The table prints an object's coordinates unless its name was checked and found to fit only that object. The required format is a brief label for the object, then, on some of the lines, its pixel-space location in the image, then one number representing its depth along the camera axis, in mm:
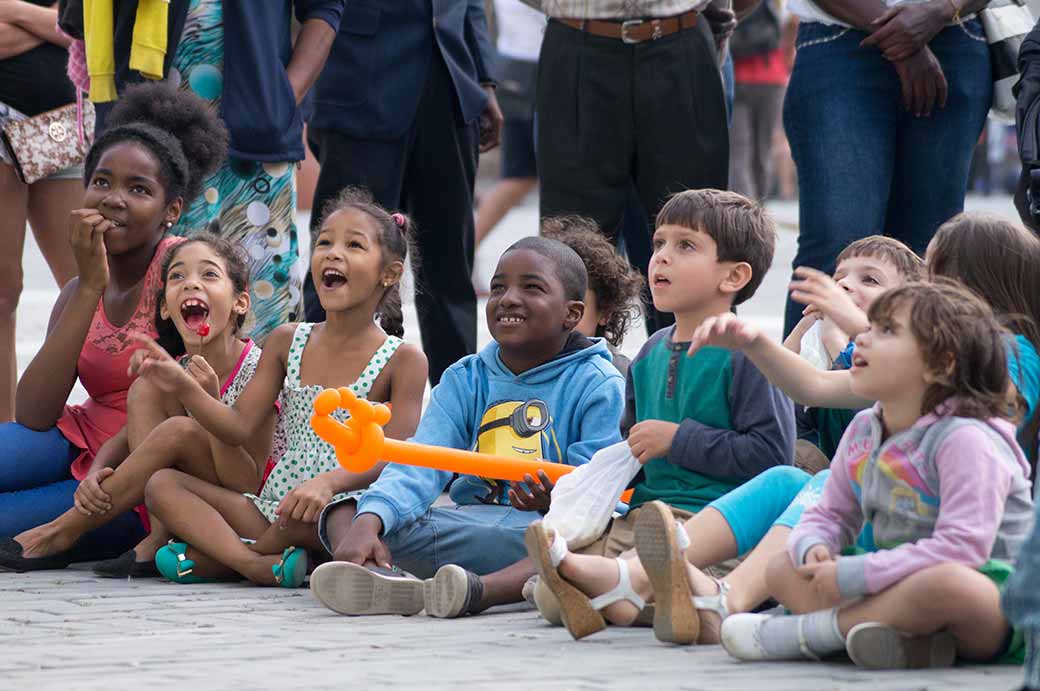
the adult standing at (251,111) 10922
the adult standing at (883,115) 10180
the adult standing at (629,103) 10967
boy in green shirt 7813
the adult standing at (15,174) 11839
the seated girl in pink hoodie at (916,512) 6390
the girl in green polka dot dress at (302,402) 9209
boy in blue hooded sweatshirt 8792
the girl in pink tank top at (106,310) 10073
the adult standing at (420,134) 11939
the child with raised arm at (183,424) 9579
